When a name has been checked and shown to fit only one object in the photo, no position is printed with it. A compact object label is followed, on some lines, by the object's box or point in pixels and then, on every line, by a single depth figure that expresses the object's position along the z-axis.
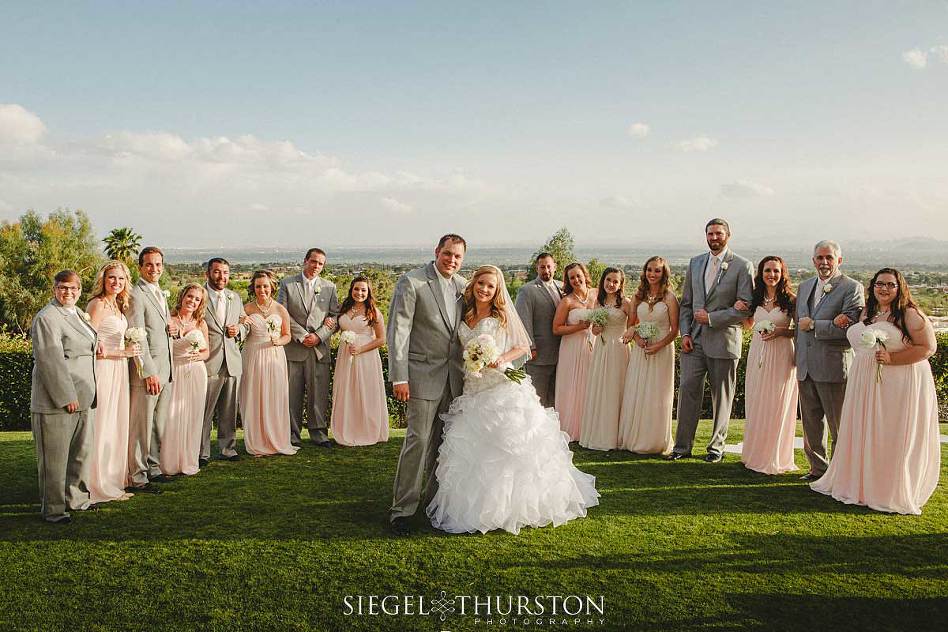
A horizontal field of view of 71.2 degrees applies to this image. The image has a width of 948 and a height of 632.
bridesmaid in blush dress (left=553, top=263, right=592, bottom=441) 8.56
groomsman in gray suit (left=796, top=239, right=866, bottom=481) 6.43
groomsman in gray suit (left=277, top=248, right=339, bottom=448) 8.33
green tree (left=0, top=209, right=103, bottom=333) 58.47
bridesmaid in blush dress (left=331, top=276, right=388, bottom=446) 8.50
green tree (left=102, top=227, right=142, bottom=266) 45.84
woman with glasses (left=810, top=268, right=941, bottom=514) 5.70
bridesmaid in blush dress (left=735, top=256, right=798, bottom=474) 7.04
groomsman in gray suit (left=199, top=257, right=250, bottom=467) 7.35
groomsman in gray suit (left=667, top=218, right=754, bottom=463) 7.45
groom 5.12
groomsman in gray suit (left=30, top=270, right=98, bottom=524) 5.21
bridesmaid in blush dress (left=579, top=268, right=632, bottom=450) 8.13
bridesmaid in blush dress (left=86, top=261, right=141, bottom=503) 5.88
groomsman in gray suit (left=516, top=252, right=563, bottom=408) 8.74
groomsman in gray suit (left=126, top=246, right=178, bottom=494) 6.22
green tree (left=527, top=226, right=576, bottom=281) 42.38
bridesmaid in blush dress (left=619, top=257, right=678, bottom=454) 7.81
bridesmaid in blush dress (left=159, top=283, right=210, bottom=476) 6.84
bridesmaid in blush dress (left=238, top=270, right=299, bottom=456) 7.82
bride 5.13
